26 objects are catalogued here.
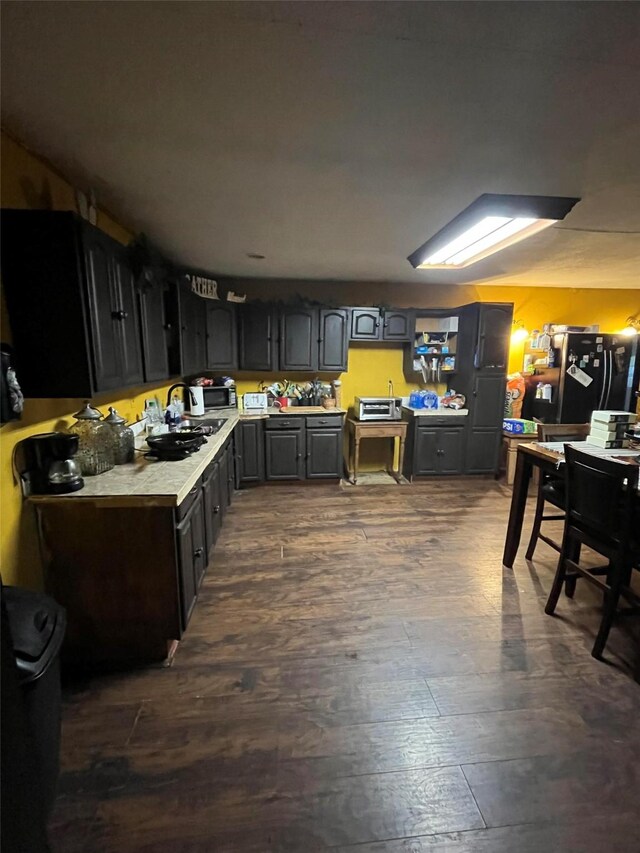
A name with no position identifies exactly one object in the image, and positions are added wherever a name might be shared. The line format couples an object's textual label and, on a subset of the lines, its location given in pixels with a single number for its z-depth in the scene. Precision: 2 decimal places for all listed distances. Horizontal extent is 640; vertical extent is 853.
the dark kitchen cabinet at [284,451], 4.18
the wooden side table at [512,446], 4.47
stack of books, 2.48
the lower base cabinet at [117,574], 1.73
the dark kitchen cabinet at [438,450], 4.46
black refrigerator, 4.36
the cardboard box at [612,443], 2.50
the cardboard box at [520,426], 4.48
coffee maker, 1.68
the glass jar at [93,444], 1.95
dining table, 2.33
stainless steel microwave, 4.20
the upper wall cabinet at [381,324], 4.31
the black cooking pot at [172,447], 2.24
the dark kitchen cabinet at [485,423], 4.41
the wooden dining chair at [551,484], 2.40
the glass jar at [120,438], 2.15
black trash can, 0.85
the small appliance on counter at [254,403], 4.29
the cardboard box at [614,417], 2.48
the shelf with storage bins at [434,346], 4.56
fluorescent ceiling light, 2.03
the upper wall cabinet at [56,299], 1.51
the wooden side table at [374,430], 4.40
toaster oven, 4.46
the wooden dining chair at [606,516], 1.77
